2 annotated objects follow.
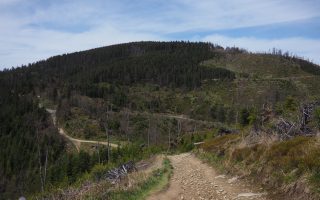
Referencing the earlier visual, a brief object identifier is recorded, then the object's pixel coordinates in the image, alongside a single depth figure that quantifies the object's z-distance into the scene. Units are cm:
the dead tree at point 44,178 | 5241
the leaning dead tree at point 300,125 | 1128
